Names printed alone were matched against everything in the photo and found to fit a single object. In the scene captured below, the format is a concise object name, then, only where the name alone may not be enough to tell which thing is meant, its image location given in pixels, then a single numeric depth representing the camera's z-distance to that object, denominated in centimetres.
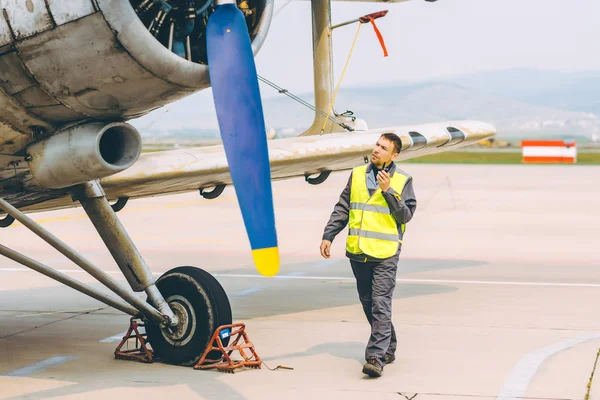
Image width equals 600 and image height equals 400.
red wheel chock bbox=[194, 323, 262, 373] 707
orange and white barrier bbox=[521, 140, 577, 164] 5466
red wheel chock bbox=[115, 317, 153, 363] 743
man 689
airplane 550
